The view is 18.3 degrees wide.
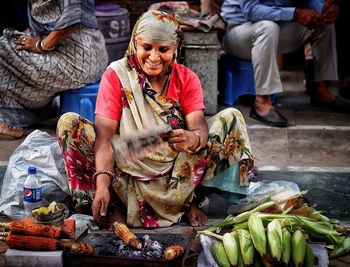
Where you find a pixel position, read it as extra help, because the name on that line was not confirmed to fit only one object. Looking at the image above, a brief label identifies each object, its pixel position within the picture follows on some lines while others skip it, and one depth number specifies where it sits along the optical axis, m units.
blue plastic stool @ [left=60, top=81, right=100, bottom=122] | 9.31
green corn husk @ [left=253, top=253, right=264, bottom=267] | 5.65
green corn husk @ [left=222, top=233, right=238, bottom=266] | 5.61
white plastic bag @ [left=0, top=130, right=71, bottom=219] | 7.01
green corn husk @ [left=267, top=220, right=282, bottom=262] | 5.54
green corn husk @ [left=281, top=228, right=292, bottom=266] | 5.56
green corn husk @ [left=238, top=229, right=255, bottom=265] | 5.59
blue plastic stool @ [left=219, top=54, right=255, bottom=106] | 10.62
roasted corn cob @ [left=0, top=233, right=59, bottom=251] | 5.78
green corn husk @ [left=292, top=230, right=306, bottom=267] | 5.55
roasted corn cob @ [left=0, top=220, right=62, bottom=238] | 5.84
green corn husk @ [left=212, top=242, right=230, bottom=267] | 5.63
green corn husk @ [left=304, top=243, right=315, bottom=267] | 5.59
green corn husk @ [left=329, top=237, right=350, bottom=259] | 6.01
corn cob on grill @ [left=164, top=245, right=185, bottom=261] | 5.65
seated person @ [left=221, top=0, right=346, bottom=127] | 9.97
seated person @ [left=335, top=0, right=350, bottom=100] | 11.23
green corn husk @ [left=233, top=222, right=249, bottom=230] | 6.07
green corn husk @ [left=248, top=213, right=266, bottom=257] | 5.62
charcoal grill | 5.65
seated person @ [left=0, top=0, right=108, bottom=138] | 8.97
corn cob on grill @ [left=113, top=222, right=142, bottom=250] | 5.79
